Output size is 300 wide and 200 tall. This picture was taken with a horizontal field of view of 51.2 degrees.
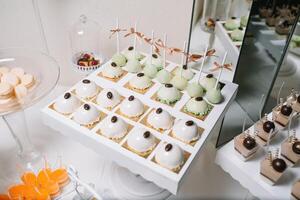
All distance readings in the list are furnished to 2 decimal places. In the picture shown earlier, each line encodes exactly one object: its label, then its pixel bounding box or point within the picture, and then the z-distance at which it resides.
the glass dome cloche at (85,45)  1.18
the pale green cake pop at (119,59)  1.04
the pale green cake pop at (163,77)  0.98
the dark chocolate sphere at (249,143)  0.79
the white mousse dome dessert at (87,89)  0.92
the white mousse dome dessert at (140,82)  0.95
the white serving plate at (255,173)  0.76
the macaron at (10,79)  1.02
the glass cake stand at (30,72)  0.98
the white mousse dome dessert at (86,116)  0.84
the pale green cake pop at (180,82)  0.96
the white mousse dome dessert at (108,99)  0.89
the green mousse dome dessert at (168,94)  0.91
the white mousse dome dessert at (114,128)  0.81
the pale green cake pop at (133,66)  1.01
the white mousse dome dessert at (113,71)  0.99
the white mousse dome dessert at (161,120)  0.83
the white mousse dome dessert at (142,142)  0.77
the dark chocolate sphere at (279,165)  0.74
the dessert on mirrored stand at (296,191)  0.72
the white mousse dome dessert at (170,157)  0.74
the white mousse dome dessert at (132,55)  1.05
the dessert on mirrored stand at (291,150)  0.78
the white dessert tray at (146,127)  0.74
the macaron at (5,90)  0.98
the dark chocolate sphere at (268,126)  0.84
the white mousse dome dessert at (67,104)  0.87
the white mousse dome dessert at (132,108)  0.87
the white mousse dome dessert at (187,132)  0.80
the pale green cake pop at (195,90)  0.93
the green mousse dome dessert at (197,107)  0.88
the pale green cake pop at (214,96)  0.91
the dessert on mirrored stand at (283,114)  0.88
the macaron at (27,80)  1.03
